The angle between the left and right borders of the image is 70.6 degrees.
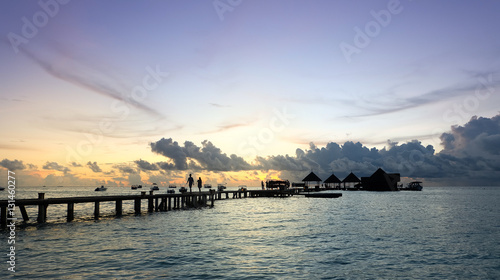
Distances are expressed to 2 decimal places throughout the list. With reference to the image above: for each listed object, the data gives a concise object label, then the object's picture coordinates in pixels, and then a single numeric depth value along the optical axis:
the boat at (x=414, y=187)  171.88
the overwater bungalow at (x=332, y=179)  149.88
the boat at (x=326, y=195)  85.56
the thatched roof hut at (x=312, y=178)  128.12
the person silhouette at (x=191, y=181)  47.83
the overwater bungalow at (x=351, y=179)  147.82
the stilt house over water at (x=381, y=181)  139.88
